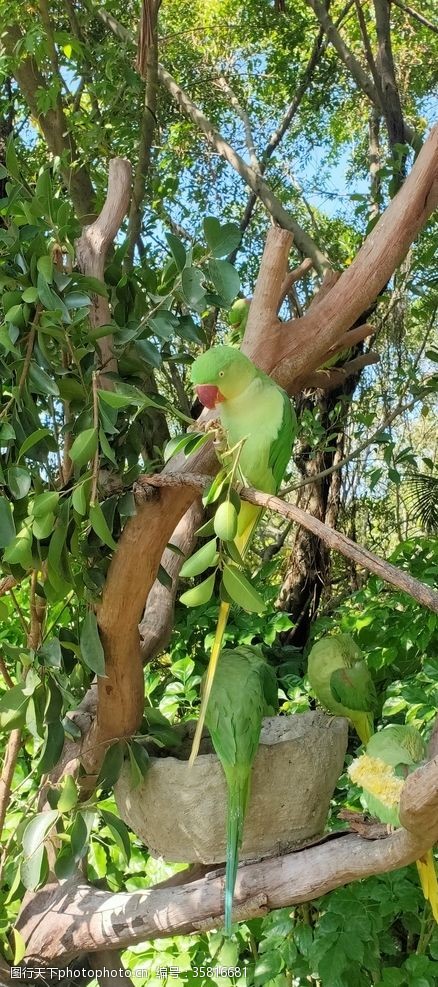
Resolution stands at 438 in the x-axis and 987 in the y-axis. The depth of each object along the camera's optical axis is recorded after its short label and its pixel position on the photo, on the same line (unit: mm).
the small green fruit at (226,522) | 590
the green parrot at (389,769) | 779
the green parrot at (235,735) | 813
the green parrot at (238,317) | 1121
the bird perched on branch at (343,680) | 932
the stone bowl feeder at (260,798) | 875
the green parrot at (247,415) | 733
